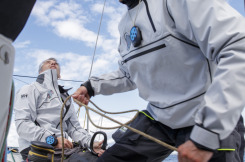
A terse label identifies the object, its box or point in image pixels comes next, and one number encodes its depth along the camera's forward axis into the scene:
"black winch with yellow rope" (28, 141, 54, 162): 1.59
